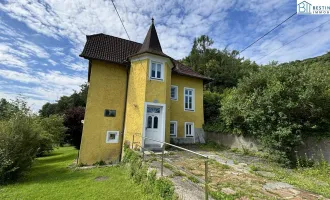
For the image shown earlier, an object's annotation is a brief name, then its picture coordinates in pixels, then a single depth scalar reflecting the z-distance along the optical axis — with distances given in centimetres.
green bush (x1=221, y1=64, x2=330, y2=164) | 835
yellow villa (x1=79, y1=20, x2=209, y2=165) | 1163
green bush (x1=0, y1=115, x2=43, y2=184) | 888
